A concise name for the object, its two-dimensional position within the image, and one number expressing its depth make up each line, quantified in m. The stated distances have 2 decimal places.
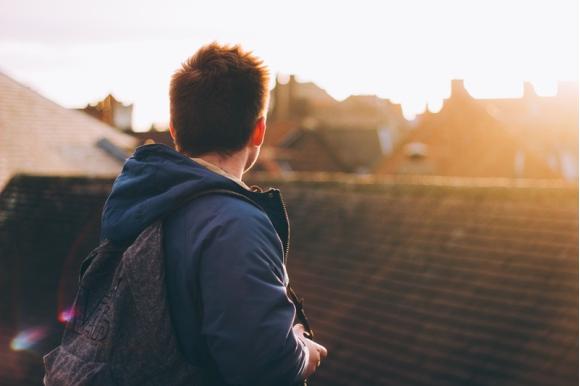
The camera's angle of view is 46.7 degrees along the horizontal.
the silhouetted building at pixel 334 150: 34.25
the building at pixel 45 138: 15.48
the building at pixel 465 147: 26.23
